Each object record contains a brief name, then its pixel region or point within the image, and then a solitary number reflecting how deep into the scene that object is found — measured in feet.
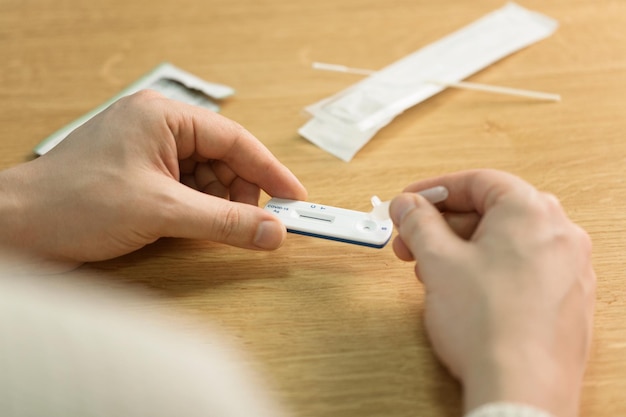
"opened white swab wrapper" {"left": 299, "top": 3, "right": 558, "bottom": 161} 2.37
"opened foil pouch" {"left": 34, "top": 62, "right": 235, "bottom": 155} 2.54
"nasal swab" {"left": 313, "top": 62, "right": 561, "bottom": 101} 2.49
